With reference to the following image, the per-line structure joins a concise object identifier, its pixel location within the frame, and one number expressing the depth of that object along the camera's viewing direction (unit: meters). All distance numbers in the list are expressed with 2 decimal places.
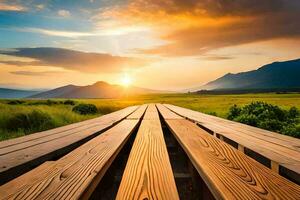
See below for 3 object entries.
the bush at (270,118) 4.39
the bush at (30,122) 5.13
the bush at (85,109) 10.43
